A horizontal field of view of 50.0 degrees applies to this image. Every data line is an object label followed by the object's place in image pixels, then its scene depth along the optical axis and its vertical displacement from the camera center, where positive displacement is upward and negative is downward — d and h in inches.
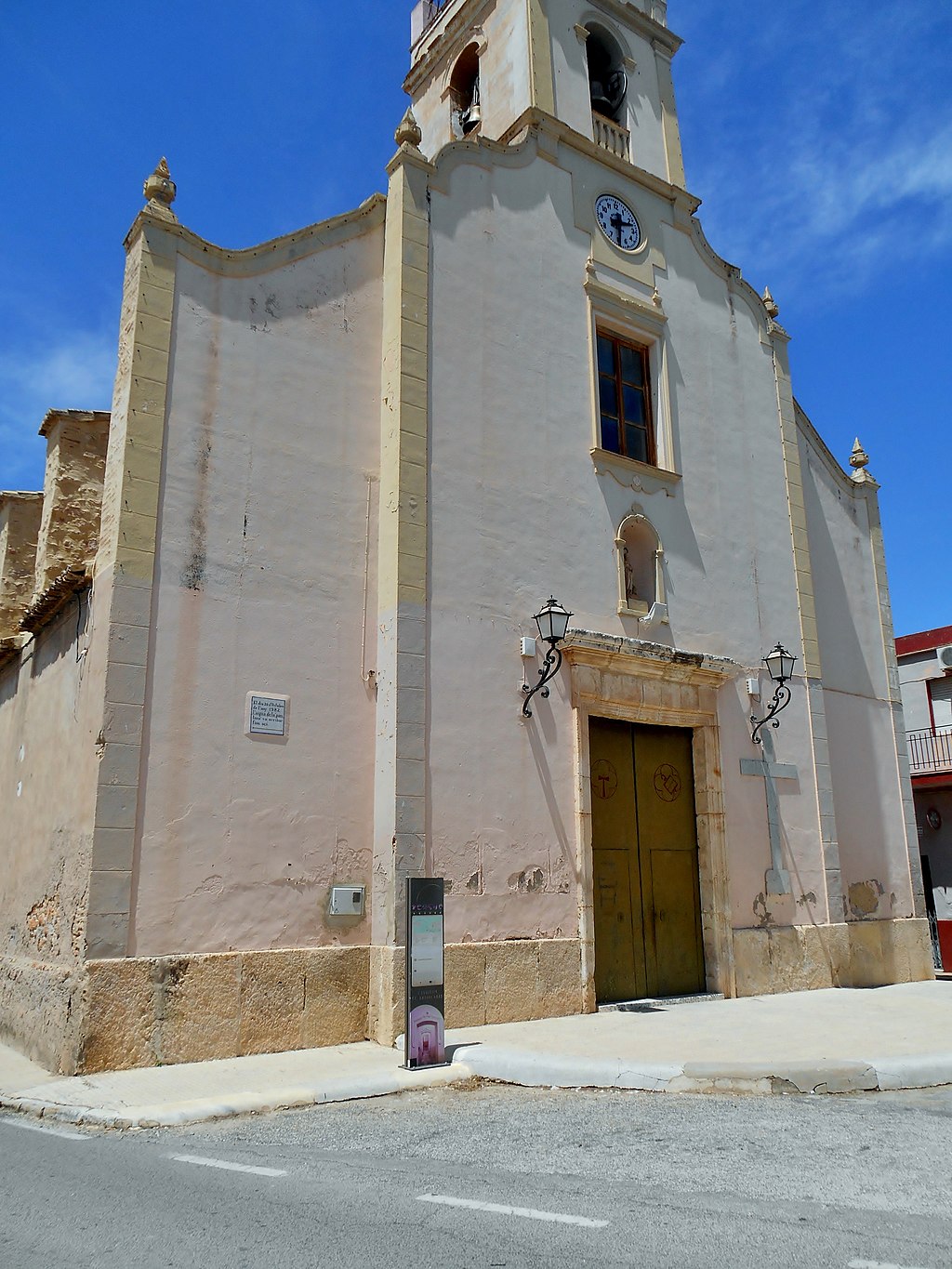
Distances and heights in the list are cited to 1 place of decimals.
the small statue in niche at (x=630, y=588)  436.8 +132.0
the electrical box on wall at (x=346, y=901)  326.3 +1.2
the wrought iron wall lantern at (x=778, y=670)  454.0 +100.1
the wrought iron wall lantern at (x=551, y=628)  369.4 +96.7
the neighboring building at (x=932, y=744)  794.2 +128.4
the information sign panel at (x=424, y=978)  276.5 -19.4
